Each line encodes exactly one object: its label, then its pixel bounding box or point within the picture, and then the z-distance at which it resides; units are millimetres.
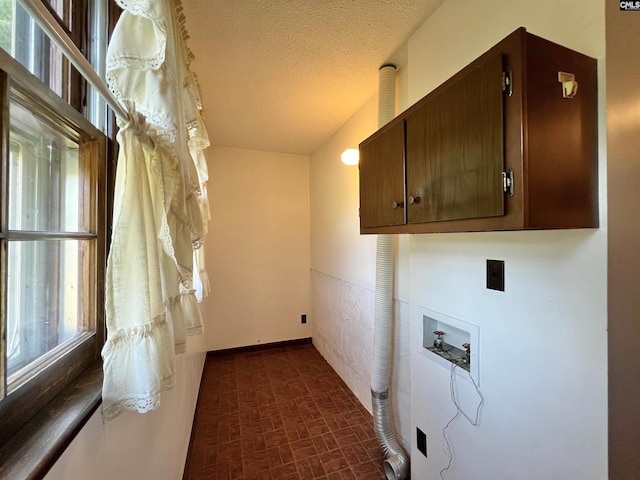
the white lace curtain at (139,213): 624
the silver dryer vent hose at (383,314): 1619
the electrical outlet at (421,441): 1332
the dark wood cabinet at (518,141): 636
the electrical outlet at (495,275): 961
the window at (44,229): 521
